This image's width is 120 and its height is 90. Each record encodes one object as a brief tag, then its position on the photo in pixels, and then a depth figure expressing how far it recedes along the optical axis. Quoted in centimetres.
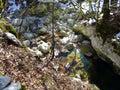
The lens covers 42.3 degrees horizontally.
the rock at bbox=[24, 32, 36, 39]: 694
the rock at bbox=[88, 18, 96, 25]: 628
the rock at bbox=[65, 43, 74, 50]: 649
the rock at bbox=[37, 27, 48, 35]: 726
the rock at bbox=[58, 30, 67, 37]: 706
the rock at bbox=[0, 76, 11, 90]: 246
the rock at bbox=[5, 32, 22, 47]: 435
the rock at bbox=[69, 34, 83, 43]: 681
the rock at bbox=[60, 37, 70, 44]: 673
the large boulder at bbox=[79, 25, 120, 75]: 530
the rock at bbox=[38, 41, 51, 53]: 626
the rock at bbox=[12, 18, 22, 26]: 709
